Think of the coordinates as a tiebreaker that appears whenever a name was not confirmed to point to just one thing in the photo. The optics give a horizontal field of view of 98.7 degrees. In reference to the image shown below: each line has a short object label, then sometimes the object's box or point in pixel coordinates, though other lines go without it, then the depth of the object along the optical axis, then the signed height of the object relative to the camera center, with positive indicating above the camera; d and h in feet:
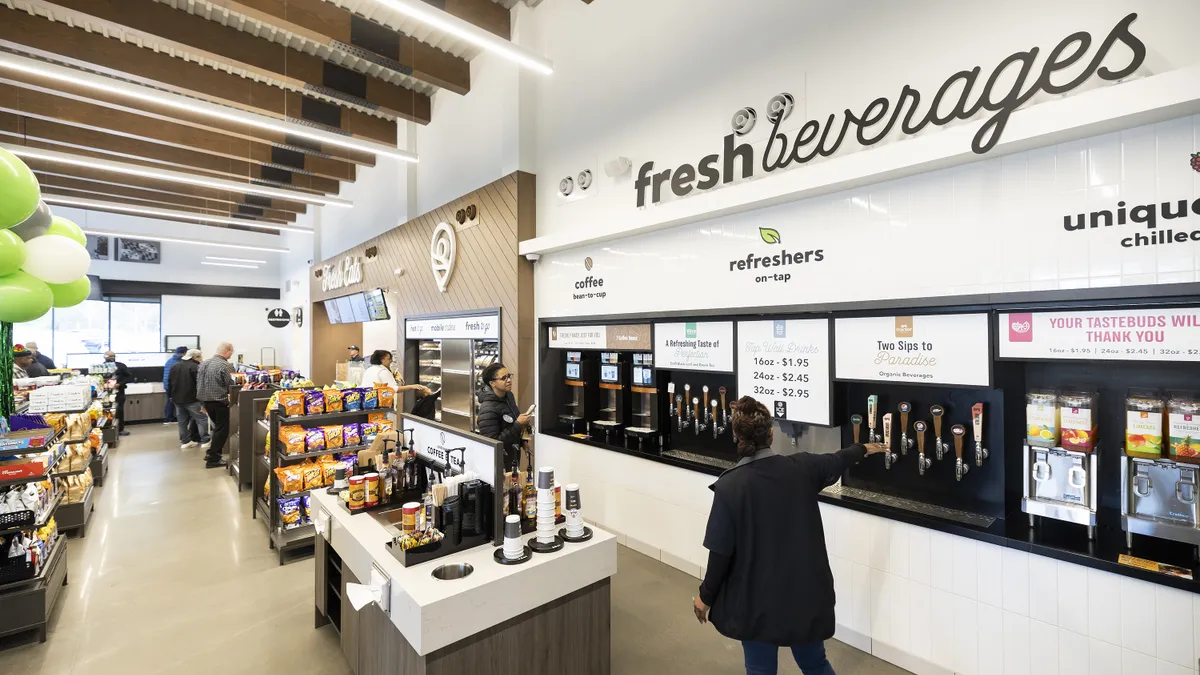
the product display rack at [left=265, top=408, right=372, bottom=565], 13.78 -3.96
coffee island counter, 6.30 -3.60
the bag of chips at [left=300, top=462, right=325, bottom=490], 14.16 -3.73
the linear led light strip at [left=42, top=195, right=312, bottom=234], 26.37 +7.46
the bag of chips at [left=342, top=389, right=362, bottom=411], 14.88 -1.71
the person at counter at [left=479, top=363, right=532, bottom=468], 12.86 -1.83
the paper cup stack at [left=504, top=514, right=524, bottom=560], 7.13 -2.77
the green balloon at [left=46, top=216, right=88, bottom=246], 11.63 +2.61
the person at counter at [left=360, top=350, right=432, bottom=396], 19.84 -1.16
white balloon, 9.91 +1.63
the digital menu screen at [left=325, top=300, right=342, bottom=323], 33.65 +1.94
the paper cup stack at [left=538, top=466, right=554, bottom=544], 7.47 -2.48
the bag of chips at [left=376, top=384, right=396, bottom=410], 15.37 -1.65
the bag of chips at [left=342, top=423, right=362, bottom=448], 14.75 -2.73
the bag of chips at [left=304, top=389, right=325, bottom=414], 14.21 -1.69
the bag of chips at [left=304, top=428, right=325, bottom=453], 14.14 -2.72
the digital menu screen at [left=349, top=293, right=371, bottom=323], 29.04 +1.90
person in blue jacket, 38.48 -5.41
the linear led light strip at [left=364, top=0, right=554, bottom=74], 10.71 +7.01
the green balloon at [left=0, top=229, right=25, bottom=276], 8.81 +1.57
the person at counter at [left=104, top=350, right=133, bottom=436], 32.68 -2.41
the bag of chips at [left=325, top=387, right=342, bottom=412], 14.57 -1.68
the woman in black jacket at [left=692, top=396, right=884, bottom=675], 6.38 -2.80
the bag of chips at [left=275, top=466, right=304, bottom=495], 13.87 -3.73
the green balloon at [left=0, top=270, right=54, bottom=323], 9.29 +0.84
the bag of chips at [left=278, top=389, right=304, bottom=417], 13.84 -1.64
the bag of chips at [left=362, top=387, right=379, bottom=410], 15.10 -1.70
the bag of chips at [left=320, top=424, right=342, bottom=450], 14.48 -2.72
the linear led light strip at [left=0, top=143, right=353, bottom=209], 18.63 +6.66
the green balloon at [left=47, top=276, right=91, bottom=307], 11.79 +1.14
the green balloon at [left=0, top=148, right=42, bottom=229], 7.46 +2.25
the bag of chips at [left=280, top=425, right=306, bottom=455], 13.83 -2.68
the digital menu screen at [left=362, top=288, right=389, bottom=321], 26.73 +1.92
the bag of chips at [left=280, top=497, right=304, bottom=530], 13.79 -4.60
